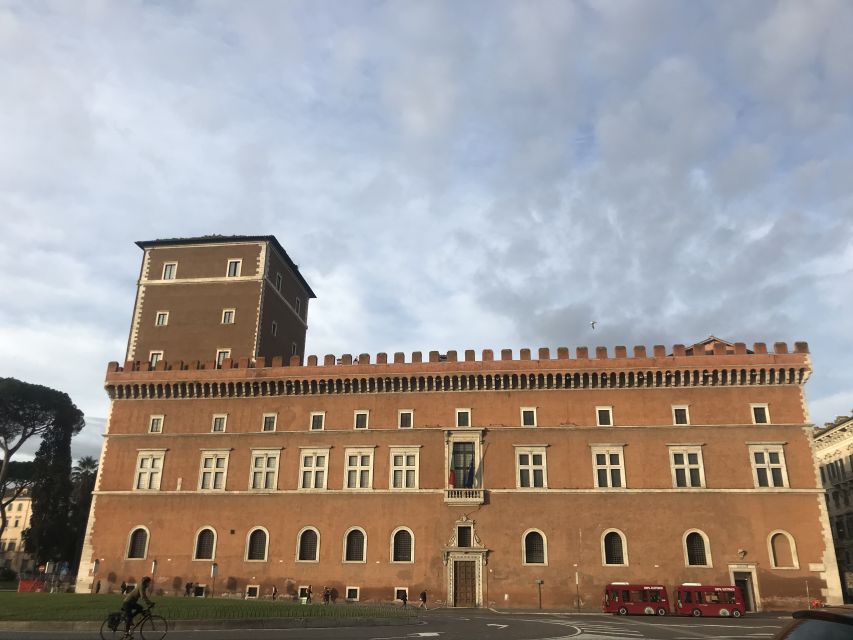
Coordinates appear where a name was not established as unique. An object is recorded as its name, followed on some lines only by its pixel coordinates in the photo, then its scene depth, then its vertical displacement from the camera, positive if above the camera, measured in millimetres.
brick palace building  37344 +4682
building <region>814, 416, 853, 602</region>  56500 +6895
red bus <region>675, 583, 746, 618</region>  33688 -2012
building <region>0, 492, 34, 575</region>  94938 +2895
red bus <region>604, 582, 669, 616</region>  34969 -2057
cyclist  15133 -1098
